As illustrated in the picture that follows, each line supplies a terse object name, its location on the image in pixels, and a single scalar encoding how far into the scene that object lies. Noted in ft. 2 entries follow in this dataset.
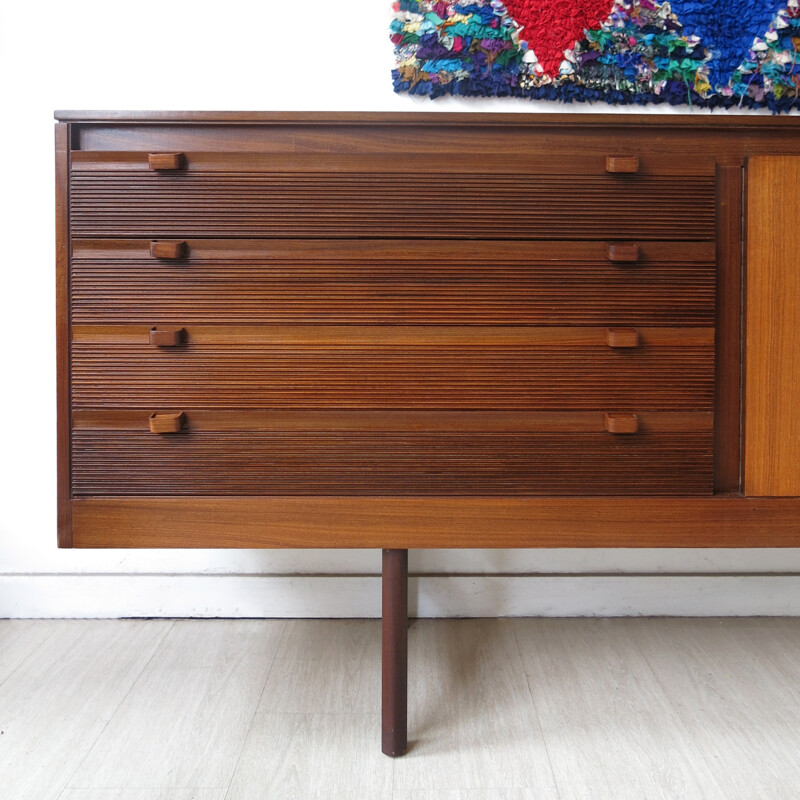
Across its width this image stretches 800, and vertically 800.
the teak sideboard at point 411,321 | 3.53
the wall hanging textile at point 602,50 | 4.93
